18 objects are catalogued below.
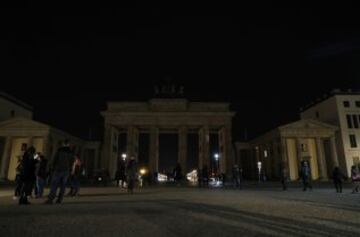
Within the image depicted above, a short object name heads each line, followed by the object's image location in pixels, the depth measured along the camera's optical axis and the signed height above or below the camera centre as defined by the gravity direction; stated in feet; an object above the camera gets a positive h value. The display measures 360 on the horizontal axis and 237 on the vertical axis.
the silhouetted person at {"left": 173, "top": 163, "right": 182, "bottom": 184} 90.15 -0.10
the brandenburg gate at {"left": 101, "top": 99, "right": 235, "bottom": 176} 157.99 +32.07
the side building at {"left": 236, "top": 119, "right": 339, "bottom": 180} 154.17 +15.30
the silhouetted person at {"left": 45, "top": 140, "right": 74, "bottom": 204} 33.50 +0.66
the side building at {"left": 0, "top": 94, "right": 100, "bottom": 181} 149.79 +21.82
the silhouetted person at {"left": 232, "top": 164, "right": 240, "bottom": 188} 76.54 -0.73
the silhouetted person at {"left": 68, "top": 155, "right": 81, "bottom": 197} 45.17 -1.21
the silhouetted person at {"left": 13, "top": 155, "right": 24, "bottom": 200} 37.61 -2.41
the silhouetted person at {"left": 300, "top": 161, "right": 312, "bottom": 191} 65.06 -0.17
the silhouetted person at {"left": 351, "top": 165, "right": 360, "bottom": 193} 55.21 -0.83
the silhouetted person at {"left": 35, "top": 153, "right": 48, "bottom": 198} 43.09 -0.31
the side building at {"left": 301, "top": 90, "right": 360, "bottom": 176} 159.02 +30.55
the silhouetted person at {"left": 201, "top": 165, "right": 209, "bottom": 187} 86.39 -0.78
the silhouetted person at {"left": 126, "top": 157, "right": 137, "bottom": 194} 55.36 -0.03
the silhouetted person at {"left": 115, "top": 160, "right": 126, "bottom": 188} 78.73 -0.34
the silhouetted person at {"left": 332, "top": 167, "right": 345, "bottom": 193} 59.23 -1.11
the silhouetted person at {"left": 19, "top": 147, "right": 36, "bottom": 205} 33.60 +0.29
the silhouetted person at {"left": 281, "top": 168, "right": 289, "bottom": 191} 67.75 -0.97
